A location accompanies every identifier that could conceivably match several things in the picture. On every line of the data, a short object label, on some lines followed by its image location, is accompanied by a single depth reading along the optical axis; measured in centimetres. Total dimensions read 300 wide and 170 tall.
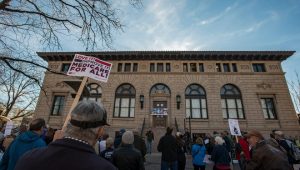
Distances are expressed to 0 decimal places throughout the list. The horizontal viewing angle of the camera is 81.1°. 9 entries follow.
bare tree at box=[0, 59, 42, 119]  702
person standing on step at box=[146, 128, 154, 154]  1470
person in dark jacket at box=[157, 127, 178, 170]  629
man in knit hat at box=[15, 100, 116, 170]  120
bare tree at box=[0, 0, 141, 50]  611
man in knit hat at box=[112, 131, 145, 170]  361
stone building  2022
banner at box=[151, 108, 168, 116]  2043
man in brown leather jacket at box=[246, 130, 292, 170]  330
